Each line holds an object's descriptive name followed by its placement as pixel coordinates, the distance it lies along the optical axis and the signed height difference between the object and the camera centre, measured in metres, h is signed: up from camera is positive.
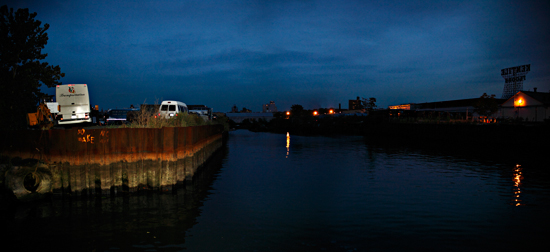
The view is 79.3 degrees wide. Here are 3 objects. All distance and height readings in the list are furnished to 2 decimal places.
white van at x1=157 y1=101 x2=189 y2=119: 28.40 +1.31
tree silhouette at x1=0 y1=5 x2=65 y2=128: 22.34 +4.16
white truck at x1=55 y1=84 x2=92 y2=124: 23.81 +1.49
